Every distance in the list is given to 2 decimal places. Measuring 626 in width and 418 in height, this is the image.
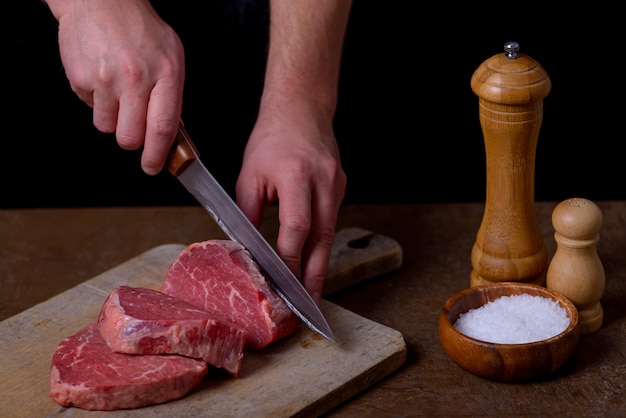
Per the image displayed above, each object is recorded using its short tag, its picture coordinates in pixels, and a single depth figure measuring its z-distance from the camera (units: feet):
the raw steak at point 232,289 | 4.05
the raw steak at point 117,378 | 3.80
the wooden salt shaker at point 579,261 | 4.05
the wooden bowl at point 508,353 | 3.85
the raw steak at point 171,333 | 3.88
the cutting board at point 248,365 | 3.84
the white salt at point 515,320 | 3.93
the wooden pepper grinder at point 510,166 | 4.02
